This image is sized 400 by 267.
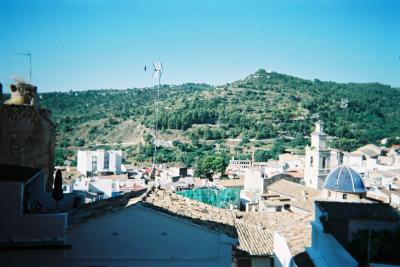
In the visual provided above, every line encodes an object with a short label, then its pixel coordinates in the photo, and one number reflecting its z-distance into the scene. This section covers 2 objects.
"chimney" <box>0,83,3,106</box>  10.64
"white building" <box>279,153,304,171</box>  69.30
